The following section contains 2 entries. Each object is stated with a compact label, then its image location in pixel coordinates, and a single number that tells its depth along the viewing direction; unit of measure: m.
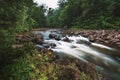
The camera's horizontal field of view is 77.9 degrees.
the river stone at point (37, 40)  5.11
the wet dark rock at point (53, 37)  6.47
